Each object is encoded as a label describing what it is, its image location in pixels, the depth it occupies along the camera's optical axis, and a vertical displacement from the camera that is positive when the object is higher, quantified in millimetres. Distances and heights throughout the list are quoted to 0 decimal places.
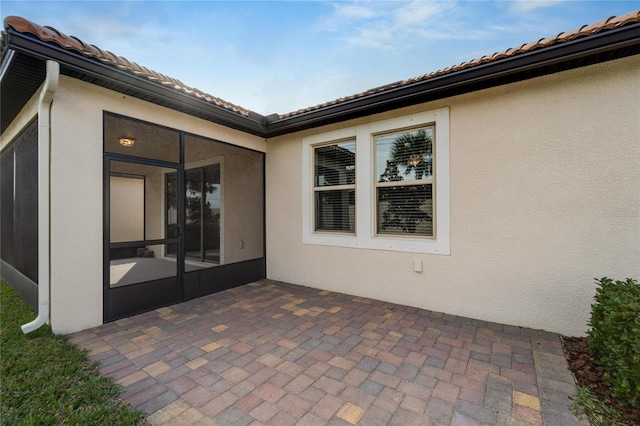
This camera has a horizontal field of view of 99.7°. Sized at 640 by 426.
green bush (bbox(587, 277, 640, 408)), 1985 -1027
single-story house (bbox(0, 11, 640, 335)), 3145 +500
